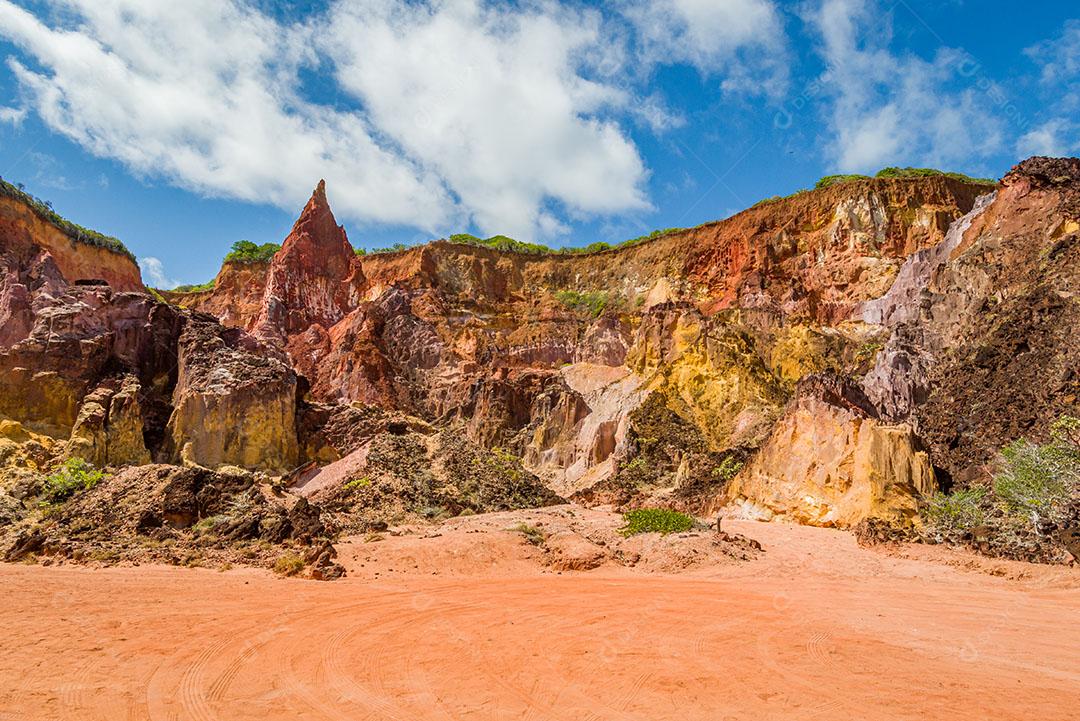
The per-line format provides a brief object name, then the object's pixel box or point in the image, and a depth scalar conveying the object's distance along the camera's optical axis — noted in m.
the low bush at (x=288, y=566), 11.29
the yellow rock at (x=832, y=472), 16.61
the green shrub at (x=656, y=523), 15.57
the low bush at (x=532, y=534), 14.77
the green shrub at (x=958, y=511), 14.13
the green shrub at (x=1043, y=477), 12.78
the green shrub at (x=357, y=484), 20.06
